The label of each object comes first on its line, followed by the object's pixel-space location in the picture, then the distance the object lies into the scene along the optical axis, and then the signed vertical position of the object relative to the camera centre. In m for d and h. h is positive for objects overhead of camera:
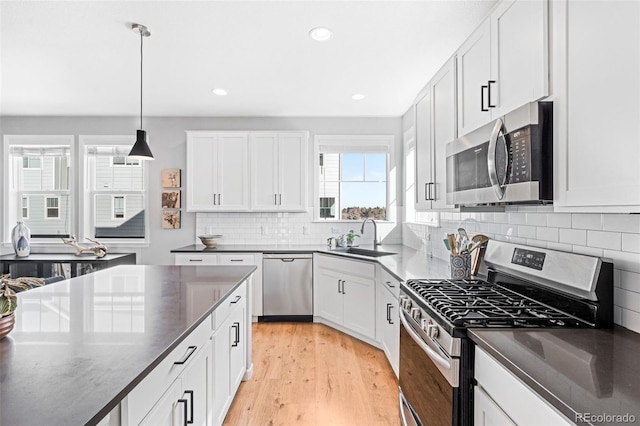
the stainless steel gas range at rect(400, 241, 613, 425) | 1.33 -0.40
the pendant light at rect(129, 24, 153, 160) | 2.73 +0.47
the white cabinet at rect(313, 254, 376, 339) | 3.46 -0.86
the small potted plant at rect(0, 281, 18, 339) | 1.16 -0.31
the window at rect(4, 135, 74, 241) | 4.77 +0.30
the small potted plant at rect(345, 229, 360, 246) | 4.28 -0.30
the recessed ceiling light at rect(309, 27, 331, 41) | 2.44 +1.23
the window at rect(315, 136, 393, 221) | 4.79 +0.34
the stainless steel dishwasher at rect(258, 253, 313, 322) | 4.14 -0.84
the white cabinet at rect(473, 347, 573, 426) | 0.90 -0.53
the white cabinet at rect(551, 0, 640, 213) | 0.97 +0.32
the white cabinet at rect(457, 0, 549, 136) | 1.35 +0.67
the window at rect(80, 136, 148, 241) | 4.78 +0.21
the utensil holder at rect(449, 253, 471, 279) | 2.23 -0.33
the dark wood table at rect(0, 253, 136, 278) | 4.22 -0.61
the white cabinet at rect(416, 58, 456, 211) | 2.28 +0.55
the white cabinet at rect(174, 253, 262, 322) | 4.14 -0.56
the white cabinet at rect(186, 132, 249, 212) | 4.45 +0.51
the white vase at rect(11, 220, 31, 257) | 4.41 -0.36
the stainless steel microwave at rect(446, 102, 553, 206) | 1.30 +0.22
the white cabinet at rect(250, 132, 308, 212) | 4.44 +0.58
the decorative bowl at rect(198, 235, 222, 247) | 4.34 -0.35
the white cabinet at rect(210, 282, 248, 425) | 1.89 -0.85
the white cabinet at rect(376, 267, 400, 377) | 2.70 -0.86
